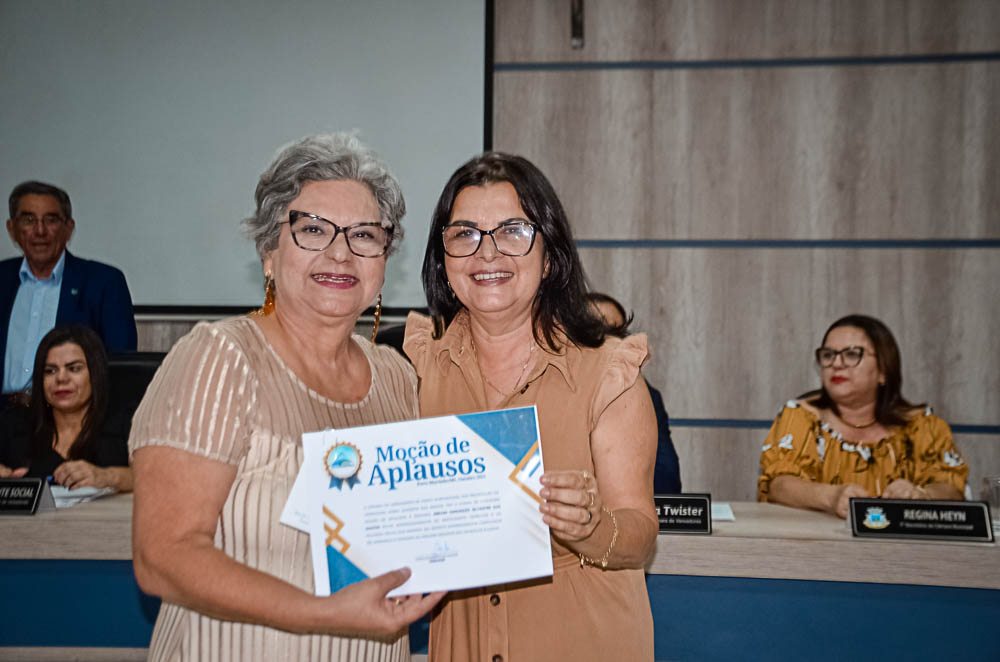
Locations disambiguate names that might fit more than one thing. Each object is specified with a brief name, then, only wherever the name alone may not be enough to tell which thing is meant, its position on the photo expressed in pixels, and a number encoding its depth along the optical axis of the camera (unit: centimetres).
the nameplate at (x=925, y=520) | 191
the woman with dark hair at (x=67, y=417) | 265
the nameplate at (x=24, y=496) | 203
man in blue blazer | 338
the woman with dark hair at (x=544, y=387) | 133
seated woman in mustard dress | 284
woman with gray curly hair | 100
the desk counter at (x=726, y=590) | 184
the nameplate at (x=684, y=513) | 199
